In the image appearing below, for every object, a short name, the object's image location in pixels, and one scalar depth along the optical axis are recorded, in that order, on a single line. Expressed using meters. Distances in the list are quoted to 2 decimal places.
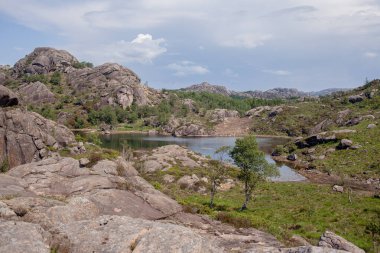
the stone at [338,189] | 71.44
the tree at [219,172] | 55.62
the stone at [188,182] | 74.06
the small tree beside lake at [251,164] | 54.06
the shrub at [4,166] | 61.47
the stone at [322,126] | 183.21
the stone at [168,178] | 76.06
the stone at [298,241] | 26.86
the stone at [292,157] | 131.12
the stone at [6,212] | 18.12
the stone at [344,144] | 115.88
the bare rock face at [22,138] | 66.94
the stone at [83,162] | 40.75
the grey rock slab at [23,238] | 14.03
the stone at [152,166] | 84.93
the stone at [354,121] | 149.12
